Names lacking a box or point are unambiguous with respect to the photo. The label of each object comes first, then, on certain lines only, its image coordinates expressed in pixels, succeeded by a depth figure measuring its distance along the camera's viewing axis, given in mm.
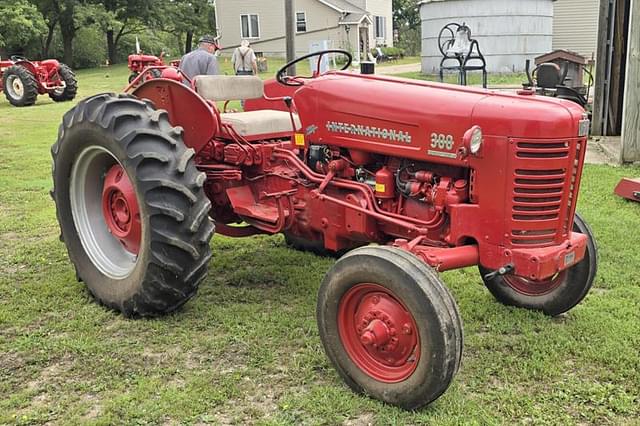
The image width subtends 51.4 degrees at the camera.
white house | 34375
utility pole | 9445
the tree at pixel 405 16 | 49691
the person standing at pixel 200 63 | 8344
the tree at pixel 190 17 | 37500
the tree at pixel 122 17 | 33281
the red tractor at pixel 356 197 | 3094
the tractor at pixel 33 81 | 16719
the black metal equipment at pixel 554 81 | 11703
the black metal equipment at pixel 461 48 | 9883
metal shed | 22172
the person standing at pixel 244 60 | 13578
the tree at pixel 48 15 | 32688
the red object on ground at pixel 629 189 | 6273
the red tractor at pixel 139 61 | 14586
